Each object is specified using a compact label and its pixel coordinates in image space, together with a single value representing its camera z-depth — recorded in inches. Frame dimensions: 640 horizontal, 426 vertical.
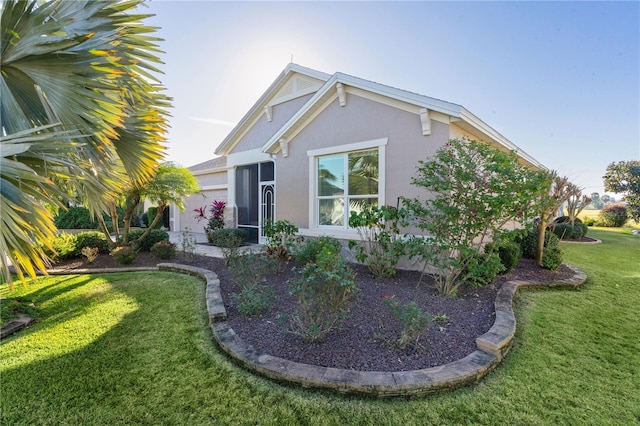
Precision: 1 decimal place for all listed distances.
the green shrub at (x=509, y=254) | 259.9
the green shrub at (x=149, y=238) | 385.4
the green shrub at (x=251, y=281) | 174.6
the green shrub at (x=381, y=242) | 244.7
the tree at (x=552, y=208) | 282.5
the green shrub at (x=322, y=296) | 141.5
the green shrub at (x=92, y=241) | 358.3
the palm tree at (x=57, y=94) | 103.5
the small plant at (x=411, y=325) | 134.7
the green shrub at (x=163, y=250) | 339.9
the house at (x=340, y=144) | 269.7
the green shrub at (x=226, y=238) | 303.0
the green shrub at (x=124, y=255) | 323.6
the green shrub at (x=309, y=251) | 275.6
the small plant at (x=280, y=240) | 296.3
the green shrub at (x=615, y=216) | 957.8
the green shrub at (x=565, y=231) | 553.5
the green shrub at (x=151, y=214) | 783.3
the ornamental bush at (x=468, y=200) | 193.9
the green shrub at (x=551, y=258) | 281.0
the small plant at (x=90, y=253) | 332.8
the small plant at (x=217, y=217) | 517.0
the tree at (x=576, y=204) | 418.7
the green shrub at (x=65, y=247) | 337.6
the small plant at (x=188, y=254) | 338.3
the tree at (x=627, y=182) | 926.4
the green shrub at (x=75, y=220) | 719.7
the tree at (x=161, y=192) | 339.0
